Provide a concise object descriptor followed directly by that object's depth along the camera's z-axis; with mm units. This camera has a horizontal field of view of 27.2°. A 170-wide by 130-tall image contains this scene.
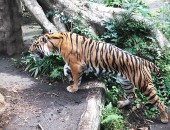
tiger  6434
